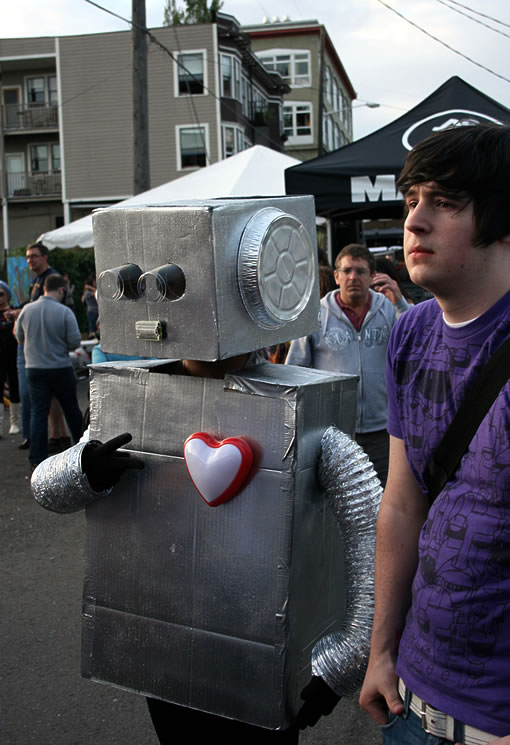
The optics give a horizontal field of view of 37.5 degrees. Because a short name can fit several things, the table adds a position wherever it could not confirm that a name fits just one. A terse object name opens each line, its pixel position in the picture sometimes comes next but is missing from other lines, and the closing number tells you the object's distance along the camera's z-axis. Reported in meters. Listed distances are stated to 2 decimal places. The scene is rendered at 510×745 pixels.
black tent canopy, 6.05
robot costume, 1.98
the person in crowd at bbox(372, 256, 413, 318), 5.09
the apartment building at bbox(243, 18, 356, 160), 50.19
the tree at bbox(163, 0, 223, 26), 36.50
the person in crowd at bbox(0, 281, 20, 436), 8.70
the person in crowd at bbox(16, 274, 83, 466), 7.15
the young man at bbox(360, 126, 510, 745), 1.36
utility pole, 12.31
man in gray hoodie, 4.19
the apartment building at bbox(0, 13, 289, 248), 32.09
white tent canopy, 8.73
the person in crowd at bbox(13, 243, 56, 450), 7.90
